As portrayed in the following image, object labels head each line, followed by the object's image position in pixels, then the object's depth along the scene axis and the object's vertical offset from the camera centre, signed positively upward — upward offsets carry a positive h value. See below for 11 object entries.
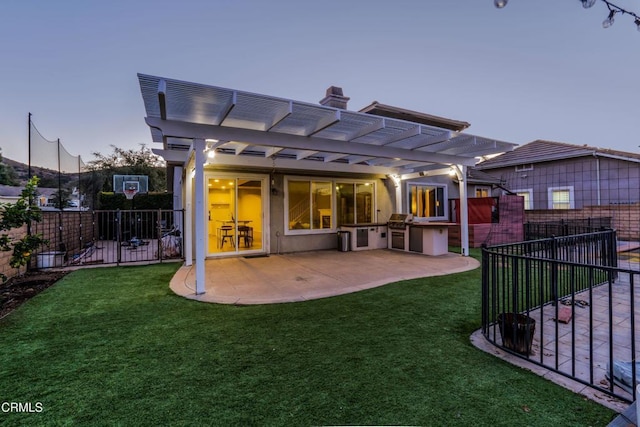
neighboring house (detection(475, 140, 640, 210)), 11.98 +1.80
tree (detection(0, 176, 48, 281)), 4.16 -0.02
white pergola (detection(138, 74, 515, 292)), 4.26 +1.70
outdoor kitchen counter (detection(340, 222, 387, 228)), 9.56 -0.37
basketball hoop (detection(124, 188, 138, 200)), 12.61 +1.10
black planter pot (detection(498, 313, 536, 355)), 2.74 -1.20
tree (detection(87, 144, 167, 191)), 22.18 +4.22
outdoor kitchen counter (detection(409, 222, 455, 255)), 8.50 -0.75
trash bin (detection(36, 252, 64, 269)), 6.78 -1.03
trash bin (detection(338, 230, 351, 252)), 9.40 -0.90
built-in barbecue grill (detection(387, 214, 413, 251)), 9.40 -0.57
